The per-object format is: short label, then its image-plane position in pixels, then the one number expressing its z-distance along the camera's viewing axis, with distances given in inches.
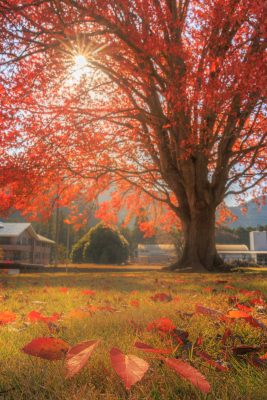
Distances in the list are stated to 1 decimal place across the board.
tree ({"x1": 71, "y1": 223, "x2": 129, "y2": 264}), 1409.9
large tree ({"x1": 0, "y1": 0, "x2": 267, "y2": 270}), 379.6
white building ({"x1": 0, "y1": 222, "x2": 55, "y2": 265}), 1775.3
